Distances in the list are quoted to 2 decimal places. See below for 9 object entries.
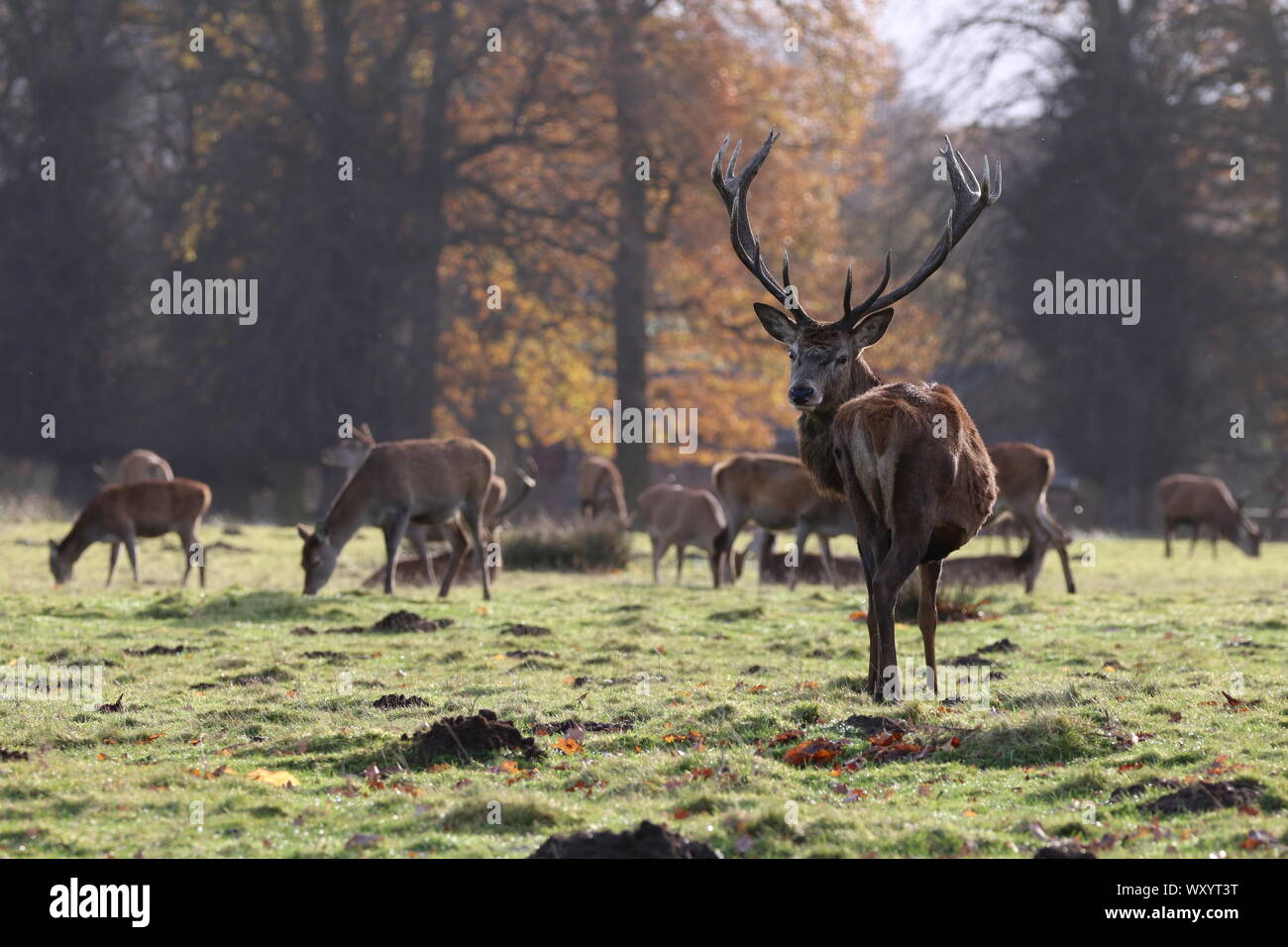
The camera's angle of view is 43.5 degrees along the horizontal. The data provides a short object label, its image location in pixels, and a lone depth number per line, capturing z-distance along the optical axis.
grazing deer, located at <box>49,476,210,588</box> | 16.91
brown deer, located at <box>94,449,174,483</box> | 23.73
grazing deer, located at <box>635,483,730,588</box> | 18.67
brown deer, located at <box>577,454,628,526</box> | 27.03
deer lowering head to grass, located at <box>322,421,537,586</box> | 17.80
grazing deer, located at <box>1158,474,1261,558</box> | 27.27
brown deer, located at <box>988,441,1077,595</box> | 16.17
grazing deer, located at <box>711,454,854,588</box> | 17.22
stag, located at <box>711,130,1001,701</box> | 7.71
